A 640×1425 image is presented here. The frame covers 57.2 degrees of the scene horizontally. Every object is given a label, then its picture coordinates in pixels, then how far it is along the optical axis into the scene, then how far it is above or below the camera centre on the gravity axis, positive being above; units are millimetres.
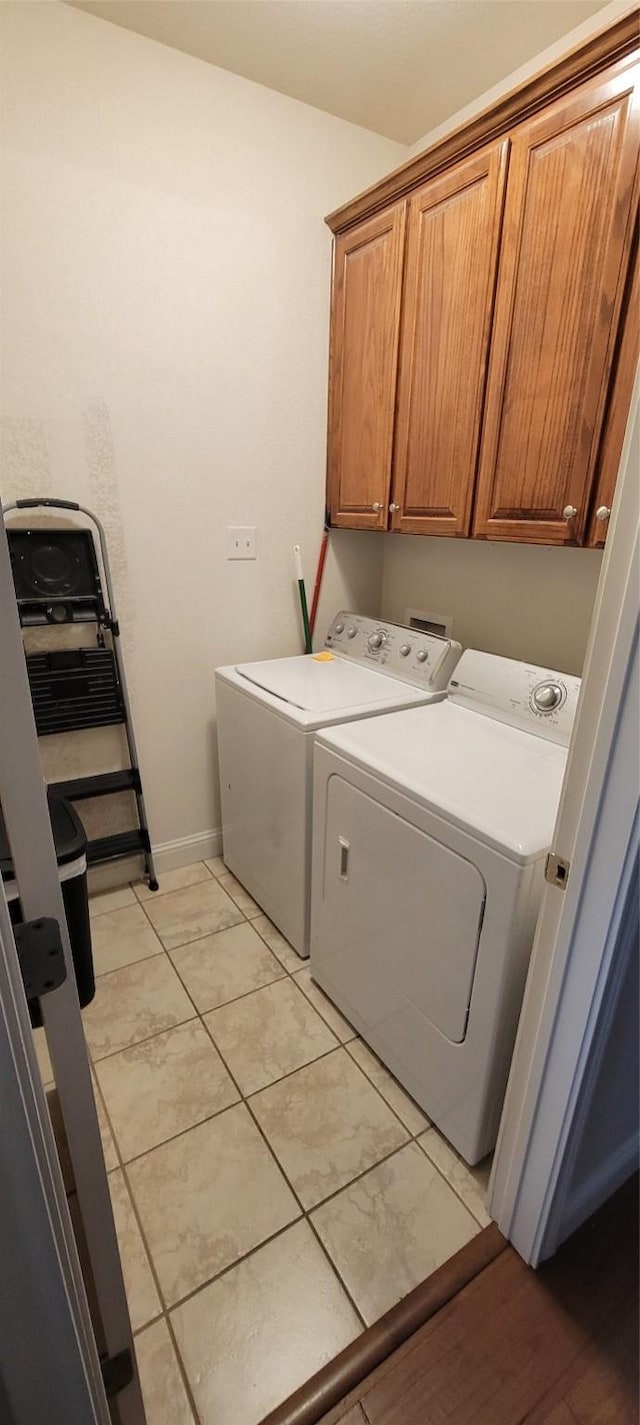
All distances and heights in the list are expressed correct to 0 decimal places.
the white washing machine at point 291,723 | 1682 -611
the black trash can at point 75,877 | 1214 -754
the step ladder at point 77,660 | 1774 -479
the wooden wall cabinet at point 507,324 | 1232 +464
